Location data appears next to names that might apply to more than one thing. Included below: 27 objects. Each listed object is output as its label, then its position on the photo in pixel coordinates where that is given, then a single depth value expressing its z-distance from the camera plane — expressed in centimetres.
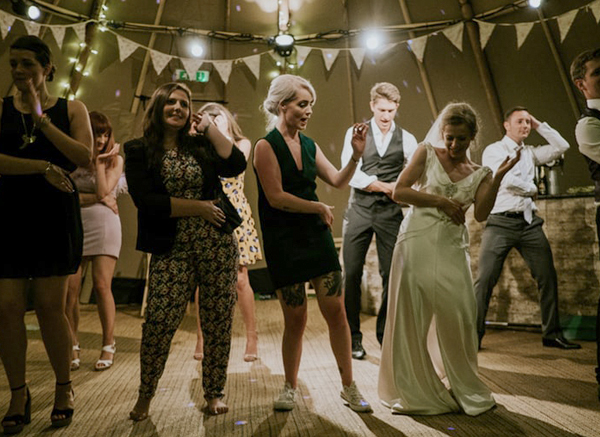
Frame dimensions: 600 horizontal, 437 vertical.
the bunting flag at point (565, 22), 457
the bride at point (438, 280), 211
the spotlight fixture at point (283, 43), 567
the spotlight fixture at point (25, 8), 471
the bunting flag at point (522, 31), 489
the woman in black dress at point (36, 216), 185
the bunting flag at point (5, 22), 449
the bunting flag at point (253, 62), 579
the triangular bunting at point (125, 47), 529
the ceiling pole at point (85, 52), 522
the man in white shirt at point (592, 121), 227
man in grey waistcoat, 312
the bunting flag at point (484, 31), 514
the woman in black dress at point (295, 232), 205
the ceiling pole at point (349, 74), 599
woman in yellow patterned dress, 306
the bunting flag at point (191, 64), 570
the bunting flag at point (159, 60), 548
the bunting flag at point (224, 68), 576
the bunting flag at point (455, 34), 535
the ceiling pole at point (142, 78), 566
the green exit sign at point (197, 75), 579
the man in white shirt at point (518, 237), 329
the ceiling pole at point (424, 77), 571
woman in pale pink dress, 292
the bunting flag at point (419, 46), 555
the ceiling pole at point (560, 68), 499
